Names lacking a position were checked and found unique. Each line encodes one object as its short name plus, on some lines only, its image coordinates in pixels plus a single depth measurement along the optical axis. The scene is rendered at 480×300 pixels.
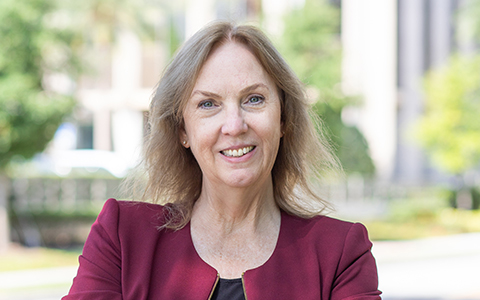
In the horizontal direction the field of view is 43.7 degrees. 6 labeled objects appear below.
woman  2.03
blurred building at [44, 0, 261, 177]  23.28
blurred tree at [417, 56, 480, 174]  18.47
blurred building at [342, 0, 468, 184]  24.55
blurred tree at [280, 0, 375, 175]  14.91
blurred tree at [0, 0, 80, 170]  10.56
